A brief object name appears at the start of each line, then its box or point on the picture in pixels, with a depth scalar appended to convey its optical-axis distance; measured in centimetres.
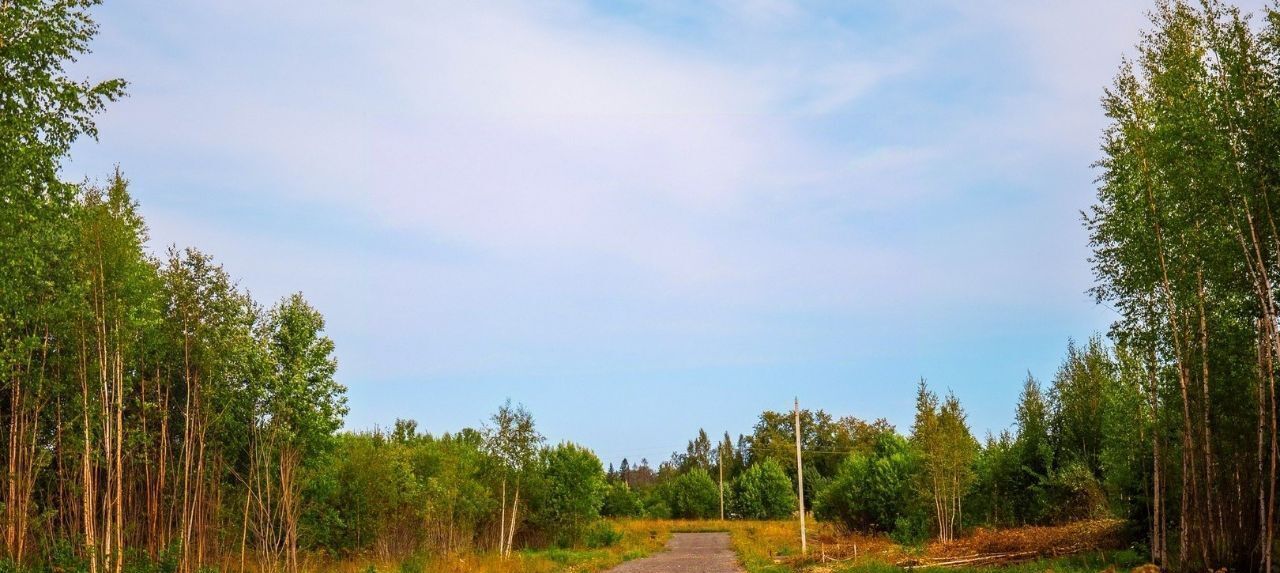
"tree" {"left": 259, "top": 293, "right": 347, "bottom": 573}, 2472
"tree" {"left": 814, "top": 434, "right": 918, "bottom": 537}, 3988
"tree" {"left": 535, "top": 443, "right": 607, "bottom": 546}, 4128
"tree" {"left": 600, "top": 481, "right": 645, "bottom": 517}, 6516
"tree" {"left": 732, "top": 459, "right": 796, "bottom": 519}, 7219
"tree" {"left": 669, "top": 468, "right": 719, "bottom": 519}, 7531
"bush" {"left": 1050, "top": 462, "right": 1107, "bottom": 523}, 3228
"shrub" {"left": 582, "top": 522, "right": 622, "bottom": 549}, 4221
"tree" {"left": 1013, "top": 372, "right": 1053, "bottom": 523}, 3584
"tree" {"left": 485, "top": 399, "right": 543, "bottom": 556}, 3597
